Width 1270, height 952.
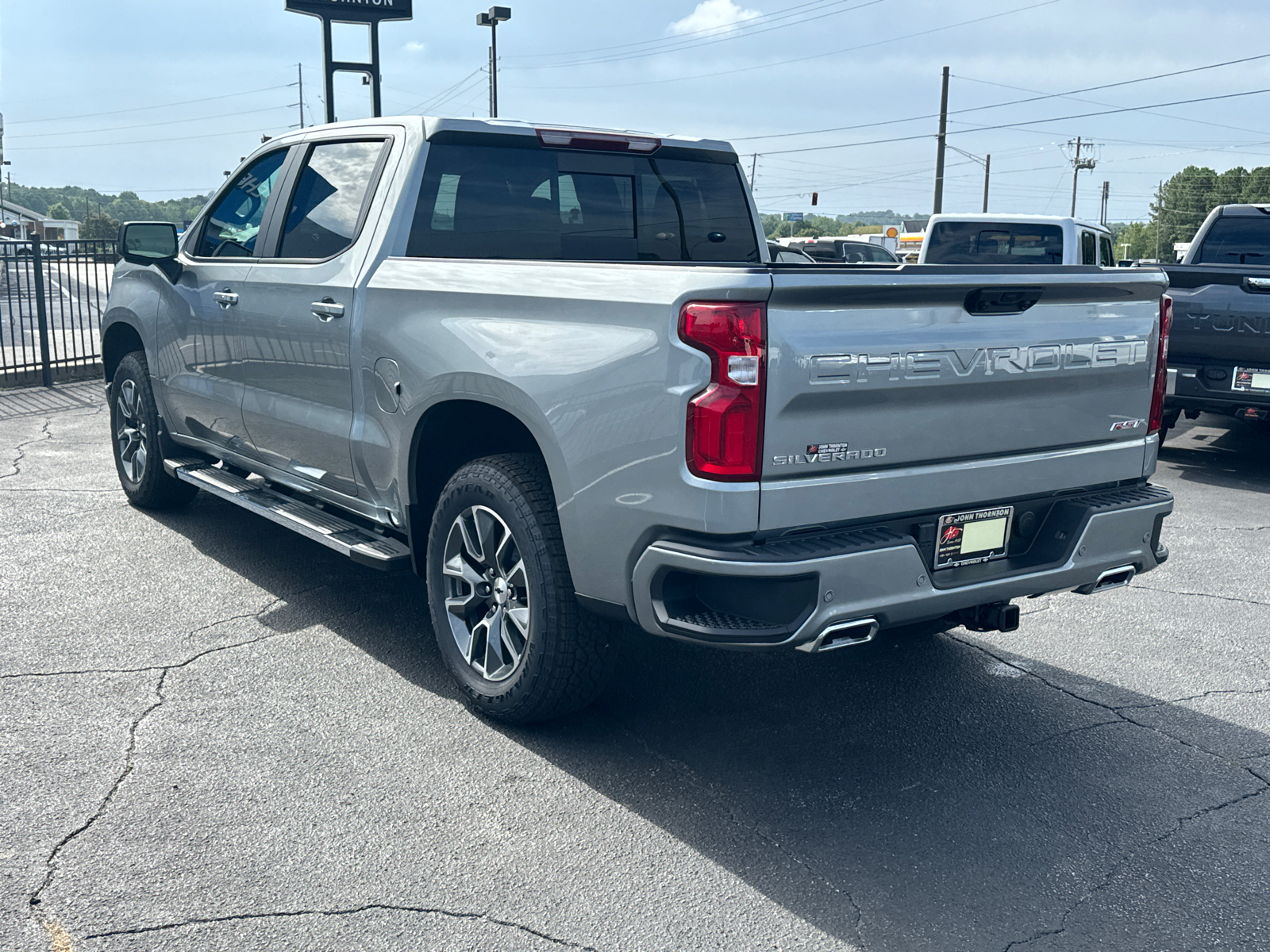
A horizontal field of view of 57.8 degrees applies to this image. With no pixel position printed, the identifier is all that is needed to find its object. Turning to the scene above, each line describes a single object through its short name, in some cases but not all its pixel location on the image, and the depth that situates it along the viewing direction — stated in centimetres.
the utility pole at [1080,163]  10631
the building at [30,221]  8444
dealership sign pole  2192
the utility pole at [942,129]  4500
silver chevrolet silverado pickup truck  307
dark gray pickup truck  809
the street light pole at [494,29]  3897
